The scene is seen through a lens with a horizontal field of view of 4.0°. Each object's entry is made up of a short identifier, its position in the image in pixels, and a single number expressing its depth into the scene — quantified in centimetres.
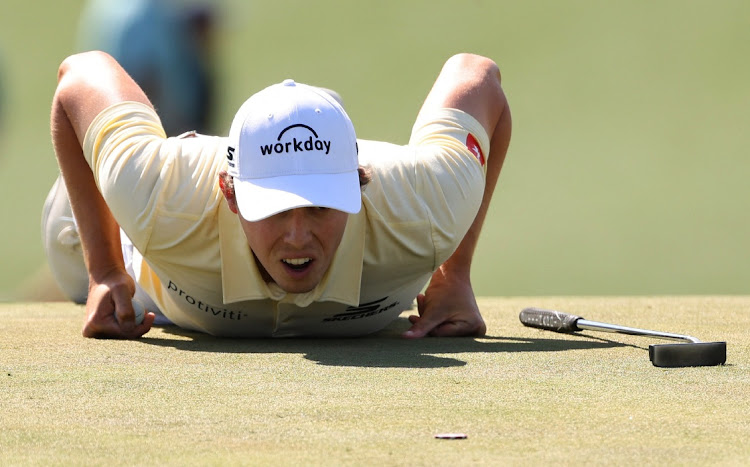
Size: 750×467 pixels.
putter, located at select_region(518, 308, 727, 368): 1302
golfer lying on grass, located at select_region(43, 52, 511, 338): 1310
